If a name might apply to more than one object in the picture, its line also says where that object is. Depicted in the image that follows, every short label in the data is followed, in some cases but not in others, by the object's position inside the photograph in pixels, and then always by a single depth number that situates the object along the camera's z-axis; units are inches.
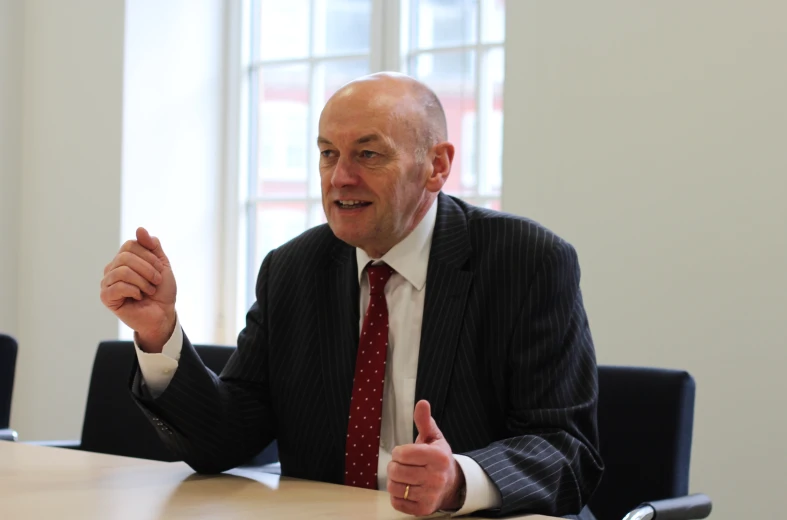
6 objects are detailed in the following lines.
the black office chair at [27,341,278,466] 115.1
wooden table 83.5
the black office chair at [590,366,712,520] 97.8
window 153.5
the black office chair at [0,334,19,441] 120.8
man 93.0
